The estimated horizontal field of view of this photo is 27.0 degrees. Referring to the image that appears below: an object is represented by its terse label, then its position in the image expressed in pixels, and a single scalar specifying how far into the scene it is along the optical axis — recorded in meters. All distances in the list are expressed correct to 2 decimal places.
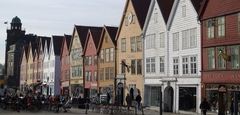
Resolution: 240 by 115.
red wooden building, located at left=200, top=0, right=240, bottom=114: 40.47
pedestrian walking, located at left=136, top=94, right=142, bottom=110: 45.79
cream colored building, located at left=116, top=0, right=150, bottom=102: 58.59
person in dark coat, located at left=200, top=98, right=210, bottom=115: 38.50
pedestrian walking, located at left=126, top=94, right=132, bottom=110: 49.12
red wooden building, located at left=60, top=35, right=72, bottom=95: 88.85
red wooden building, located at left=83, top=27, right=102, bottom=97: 73.82
